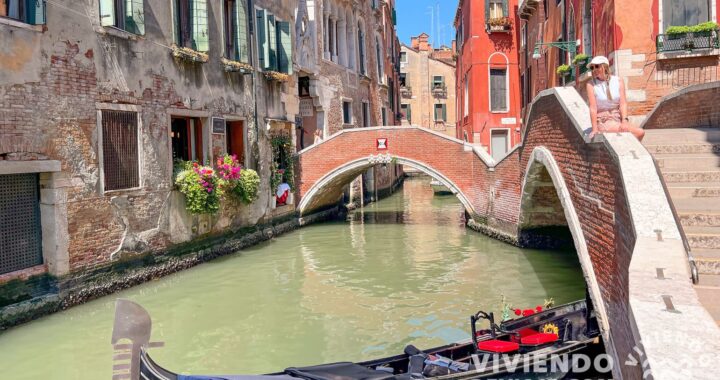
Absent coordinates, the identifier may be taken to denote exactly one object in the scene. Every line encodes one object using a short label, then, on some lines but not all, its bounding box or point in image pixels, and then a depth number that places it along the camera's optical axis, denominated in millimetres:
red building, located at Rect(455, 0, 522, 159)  19516
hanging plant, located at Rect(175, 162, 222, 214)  9789
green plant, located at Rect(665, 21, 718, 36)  8836
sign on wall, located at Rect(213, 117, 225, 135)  10834
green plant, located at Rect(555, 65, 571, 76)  11359
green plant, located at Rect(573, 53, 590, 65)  10469
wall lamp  11179
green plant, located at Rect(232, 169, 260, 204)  11137
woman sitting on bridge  5312
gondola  3705
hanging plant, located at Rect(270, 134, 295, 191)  13250
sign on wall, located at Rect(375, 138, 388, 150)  14242
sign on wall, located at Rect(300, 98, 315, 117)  16391
